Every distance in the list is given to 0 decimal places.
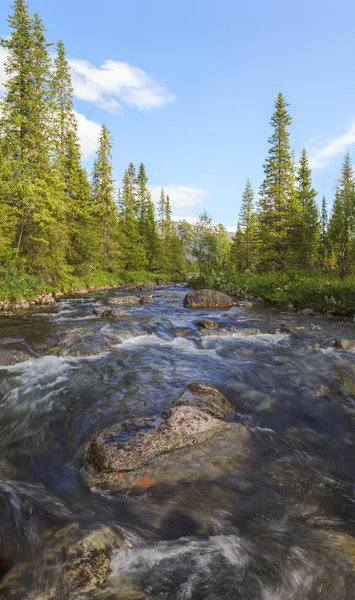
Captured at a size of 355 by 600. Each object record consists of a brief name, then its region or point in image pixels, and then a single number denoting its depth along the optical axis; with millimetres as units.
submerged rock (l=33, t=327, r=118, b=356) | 8734
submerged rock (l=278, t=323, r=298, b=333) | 11820
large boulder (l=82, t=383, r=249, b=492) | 3756
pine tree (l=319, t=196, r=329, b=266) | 39259
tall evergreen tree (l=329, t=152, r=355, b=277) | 25359
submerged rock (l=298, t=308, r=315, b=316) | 15438
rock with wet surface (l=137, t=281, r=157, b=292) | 29488
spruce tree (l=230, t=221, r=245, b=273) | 34012
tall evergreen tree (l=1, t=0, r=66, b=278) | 19125
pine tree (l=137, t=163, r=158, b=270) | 48781
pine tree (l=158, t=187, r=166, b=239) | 65631
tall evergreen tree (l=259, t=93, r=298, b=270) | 27406
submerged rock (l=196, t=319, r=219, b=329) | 12227
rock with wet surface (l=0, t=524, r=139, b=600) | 2236
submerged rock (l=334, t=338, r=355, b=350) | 9562
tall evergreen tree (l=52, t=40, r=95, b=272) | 27688
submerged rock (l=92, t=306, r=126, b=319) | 13672
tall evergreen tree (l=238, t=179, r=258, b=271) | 34422
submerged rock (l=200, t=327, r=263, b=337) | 11391
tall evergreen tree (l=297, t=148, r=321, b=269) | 27203
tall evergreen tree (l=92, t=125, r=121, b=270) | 35625
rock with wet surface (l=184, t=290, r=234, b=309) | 17714
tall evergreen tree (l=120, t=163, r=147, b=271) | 42250
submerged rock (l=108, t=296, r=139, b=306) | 18380
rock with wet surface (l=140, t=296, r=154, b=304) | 19006
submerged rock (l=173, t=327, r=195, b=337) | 11352
